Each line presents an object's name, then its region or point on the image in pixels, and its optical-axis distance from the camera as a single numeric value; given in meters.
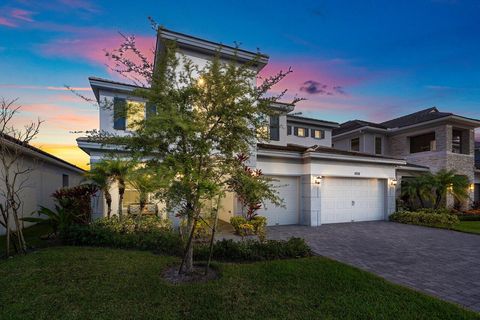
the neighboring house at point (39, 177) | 11.44
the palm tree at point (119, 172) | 8.34
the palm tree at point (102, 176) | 8.43
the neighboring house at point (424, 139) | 18.14
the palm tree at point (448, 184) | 15.76
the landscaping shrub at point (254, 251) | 6.42
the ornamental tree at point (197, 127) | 4.55
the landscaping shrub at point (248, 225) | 9.88
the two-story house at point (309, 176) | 10.95
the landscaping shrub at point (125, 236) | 7.12
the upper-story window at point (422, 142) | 20.11
